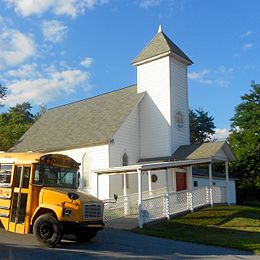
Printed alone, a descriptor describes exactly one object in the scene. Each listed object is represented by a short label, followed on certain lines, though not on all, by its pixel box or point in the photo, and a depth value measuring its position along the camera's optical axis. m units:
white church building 26.03
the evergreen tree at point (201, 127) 67.06
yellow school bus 12.45
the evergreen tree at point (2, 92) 57.78
